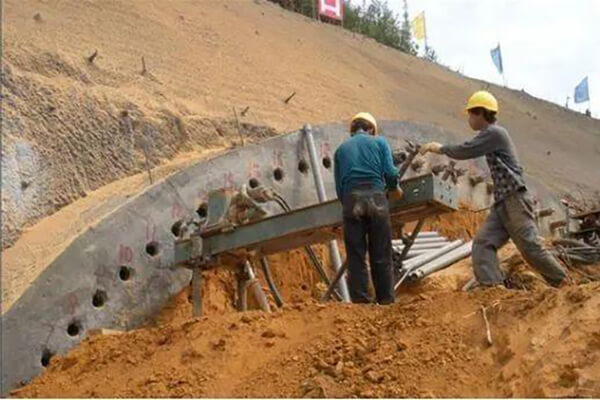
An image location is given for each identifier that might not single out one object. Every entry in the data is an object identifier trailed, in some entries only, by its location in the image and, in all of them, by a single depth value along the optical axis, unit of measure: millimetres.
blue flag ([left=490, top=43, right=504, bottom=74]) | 28266
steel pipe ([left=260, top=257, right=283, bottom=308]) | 9461
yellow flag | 27203
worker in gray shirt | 7297
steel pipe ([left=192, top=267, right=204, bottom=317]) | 8789
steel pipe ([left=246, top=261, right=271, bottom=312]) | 9156
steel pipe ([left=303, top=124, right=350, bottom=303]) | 10715
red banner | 22588
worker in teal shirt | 7809
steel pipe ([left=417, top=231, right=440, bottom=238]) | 12253
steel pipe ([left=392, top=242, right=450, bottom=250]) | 11927
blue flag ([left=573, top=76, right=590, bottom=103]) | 27750
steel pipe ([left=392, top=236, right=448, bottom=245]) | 12062
